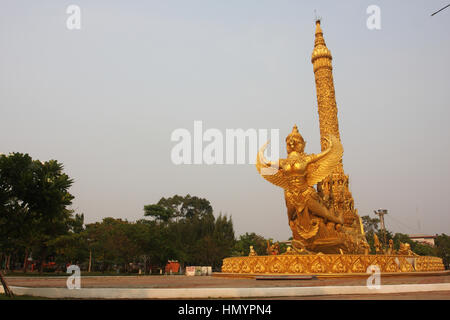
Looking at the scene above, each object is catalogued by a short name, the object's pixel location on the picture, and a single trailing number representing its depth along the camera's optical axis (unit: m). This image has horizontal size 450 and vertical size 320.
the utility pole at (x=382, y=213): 31.28
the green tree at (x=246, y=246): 32.78
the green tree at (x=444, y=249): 40.00
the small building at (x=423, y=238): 65.89
